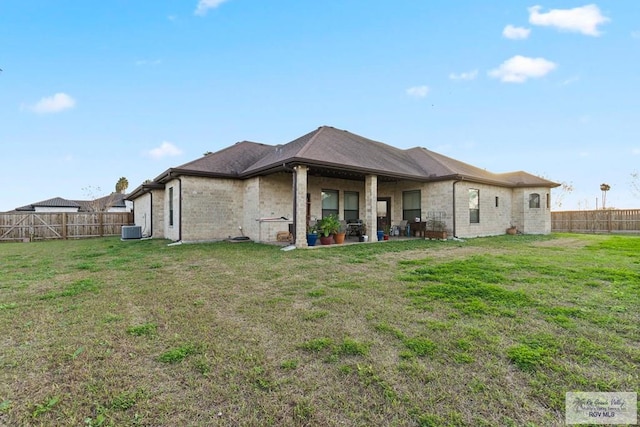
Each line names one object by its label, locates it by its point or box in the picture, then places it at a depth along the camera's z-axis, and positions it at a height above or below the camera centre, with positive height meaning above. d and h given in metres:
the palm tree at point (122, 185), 44.53 +4.91
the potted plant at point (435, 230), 12.37 -0.69
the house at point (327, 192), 11.23 +1.06
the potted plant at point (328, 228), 10.46 -0.48
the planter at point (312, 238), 10.10 -0.81
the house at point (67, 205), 31.45 +1.33
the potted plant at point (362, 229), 11.77 -0.67
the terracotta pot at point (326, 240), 10.55 -0.91
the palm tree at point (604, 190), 22.77 +1.85
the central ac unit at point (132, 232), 14.47 -0.80
